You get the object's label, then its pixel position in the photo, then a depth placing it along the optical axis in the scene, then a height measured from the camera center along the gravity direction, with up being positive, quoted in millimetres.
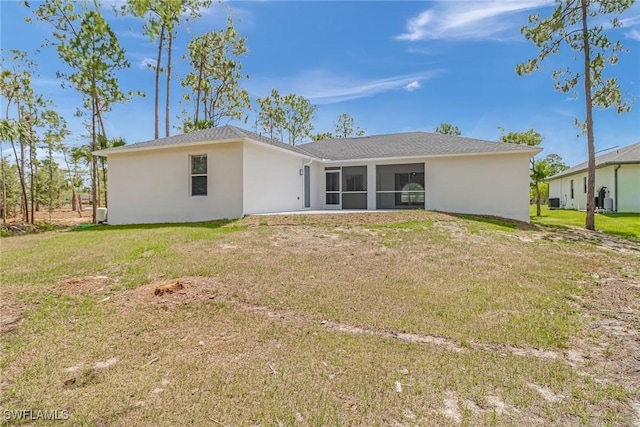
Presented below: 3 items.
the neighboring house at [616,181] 20156 +1379
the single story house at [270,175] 12789 +1170
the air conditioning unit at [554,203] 30328 +35
